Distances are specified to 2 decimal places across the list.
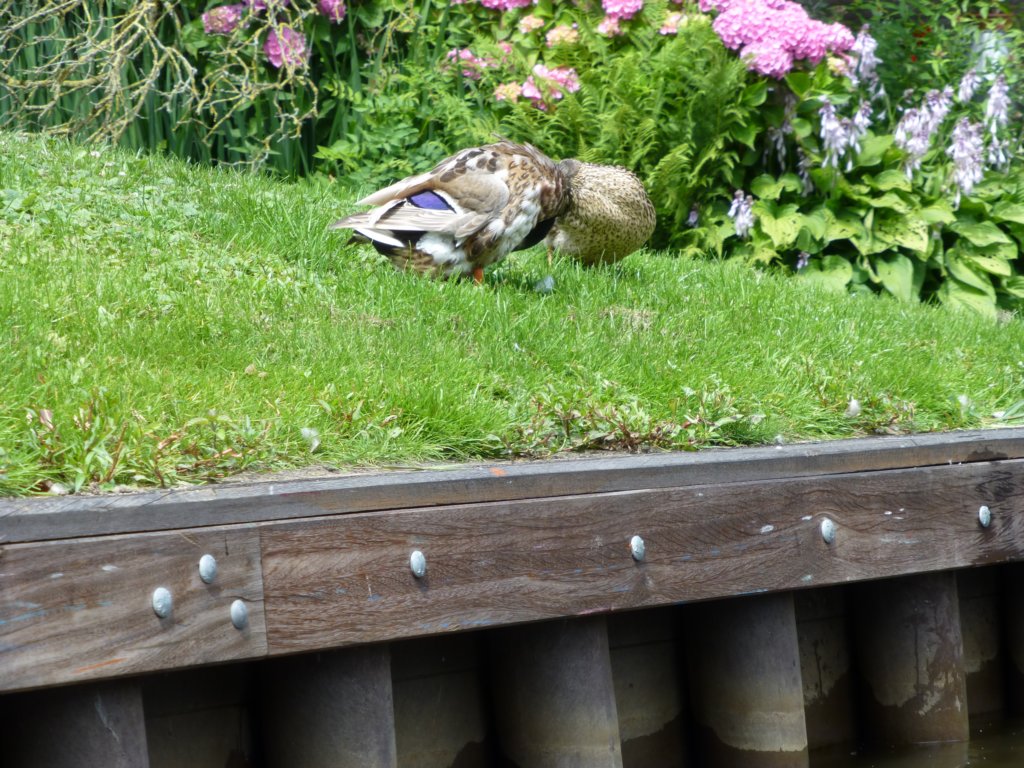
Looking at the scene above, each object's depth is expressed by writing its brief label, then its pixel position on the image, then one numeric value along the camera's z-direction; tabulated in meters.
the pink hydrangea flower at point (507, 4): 8.46
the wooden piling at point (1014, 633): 4.64
